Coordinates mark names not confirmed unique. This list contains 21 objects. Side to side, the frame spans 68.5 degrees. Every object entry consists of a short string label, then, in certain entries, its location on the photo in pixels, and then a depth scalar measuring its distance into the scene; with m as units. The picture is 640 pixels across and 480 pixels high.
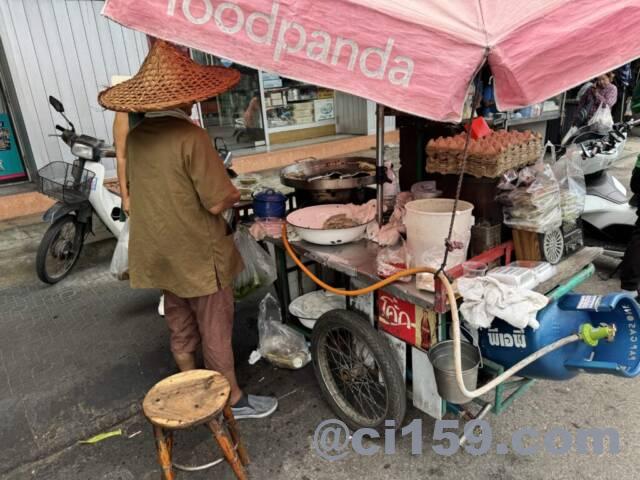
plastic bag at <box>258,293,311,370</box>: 3.00
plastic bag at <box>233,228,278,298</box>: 3.09
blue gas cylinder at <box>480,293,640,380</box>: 1.93
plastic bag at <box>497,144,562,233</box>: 2.28
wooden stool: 1.86
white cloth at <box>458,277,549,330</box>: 1.86
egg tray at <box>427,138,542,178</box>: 2.29
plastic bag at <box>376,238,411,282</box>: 2.20
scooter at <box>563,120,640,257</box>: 4.30
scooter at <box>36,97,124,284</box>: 4.42
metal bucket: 1.88
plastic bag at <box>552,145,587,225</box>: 2.46
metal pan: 2.95
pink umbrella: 1.40
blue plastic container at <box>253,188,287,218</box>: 3.05
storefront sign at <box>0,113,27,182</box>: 6.85
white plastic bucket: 2.11
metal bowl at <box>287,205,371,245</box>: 2.57
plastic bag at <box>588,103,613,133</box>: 6.01
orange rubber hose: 1.91
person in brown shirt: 2.15
